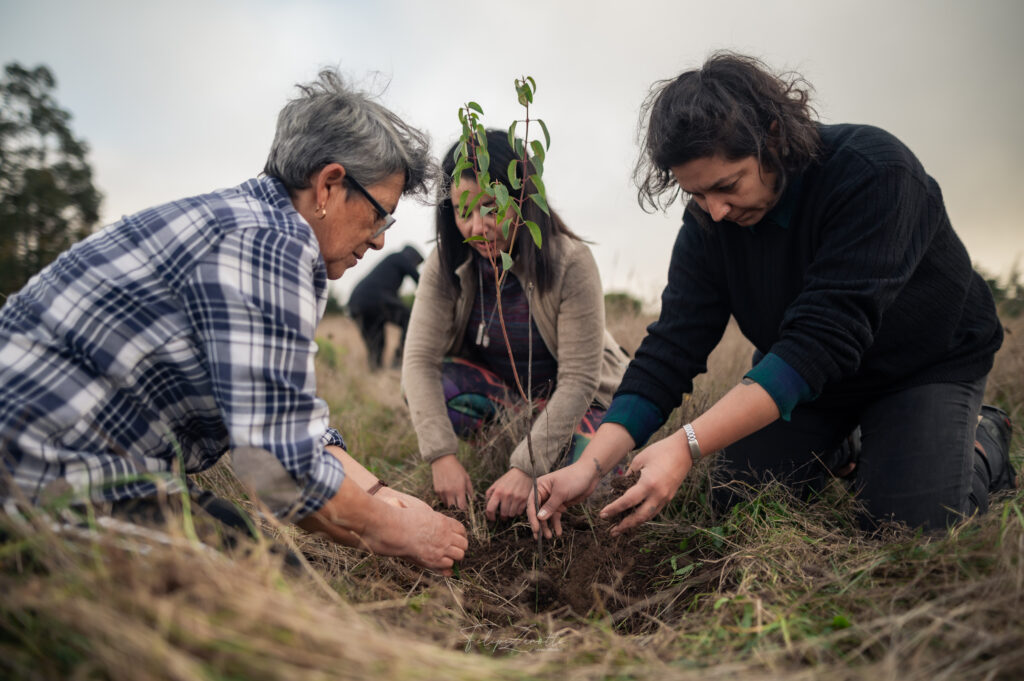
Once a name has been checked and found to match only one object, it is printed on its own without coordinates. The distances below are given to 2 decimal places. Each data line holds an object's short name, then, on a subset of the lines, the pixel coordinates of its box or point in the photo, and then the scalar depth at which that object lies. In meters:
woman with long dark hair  2.55
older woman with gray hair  1.26
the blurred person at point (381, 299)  7.16
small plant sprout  1.57
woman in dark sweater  1.85
